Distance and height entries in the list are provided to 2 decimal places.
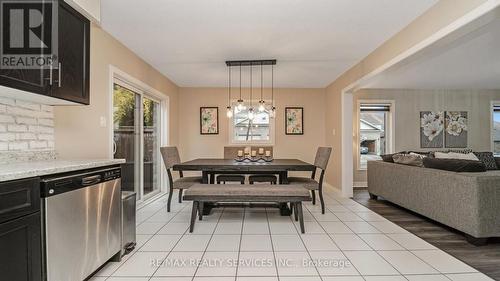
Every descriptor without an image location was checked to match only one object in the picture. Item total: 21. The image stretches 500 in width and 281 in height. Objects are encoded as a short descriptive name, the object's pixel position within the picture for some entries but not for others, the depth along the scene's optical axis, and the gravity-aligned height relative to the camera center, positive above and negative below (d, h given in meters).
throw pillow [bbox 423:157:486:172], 2.97 -0.28
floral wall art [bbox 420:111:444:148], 6.23 +0.28
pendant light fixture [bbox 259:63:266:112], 4.32 +1.18
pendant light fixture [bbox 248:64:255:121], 4.43 +0.90
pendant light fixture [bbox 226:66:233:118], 6.19 +0.98
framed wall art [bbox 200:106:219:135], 6.19 +0.50
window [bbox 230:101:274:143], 6.27 +0.32
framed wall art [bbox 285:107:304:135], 6.26 +0.47
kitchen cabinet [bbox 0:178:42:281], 1.32 -0.46
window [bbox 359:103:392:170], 6.32 +0.24
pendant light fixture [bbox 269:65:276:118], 4.51 +1.09
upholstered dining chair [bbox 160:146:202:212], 4.00 -0.57
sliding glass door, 3.70 +0.07
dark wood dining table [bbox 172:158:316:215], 3.51 -0.33
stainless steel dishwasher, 1.60 -0.55
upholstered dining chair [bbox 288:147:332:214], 3.86 -0.59
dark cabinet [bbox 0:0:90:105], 1.78 +0.55
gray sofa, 2.65 -0.65
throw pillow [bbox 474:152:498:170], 4.90 -0.34
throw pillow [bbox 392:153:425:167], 3.87 -0.28
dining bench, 3.09 -0.62
